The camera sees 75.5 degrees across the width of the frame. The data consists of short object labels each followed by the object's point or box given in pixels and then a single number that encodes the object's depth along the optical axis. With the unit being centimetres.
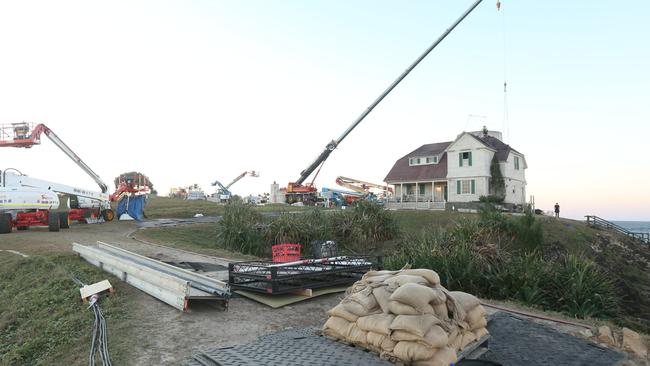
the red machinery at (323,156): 3556
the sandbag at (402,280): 461
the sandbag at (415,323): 403
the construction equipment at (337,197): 4025
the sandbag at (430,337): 399
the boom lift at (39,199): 1819
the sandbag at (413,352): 396
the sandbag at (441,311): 442
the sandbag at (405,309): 422
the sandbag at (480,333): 483
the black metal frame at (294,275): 714
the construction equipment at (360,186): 4655
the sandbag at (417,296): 425
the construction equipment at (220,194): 5112
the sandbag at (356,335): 449
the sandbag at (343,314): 474
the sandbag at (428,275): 467
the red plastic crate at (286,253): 1255
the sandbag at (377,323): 429
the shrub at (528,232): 1275
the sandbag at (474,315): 482
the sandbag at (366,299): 472
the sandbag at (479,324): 482
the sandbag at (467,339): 451
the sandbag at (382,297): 454
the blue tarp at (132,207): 2427
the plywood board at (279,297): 685
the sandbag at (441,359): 393
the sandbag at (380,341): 420
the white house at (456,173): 3450
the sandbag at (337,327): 473
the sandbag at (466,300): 491
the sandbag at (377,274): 527
